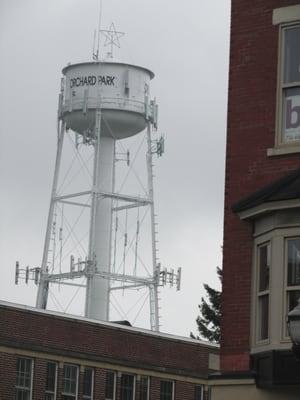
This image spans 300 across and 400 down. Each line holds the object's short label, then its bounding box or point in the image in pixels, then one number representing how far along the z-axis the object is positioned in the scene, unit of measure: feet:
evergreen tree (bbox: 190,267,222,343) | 281.95
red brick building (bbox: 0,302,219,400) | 174.40
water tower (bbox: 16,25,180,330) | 247.09
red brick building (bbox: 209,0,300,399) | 85.81
